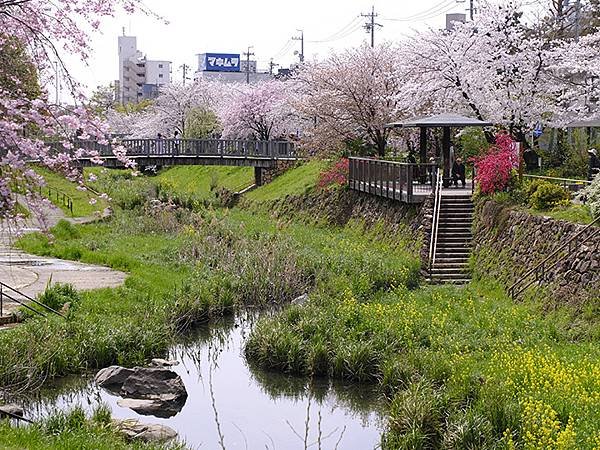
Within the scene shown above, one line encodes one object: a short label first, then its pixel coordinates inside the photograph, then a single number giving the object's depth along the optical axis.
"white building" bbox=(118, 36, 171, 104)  149.00
